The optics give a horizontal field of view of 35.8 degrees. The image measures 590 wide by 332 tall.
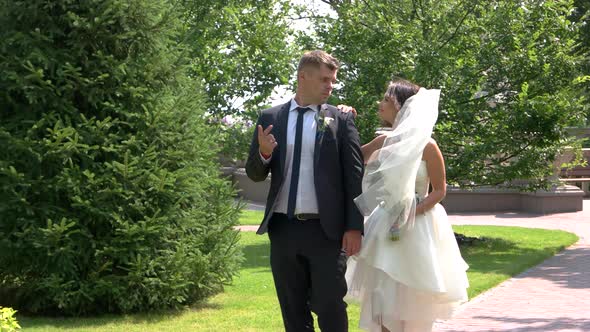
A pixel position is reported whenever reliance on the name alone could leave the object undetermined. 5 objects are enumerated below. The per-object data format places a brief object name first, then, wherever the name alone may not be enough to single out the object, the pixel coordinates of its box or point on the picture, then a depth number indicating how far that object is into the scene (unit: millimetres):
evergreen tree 8172
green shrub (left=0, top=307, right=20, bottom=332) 4688
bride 5848
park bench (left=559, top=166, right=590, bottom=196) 25708
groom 5125
